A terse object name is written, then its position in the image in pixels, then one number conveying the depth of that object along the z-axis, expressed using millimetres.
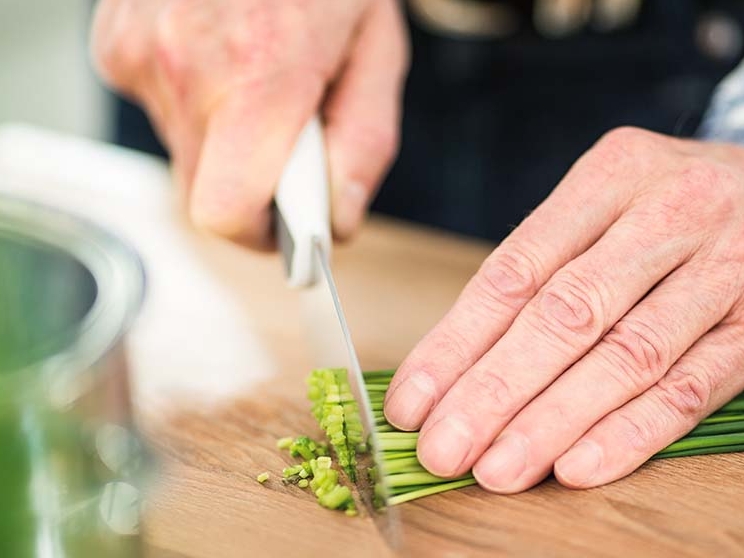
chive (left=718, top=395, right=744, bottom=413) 398
